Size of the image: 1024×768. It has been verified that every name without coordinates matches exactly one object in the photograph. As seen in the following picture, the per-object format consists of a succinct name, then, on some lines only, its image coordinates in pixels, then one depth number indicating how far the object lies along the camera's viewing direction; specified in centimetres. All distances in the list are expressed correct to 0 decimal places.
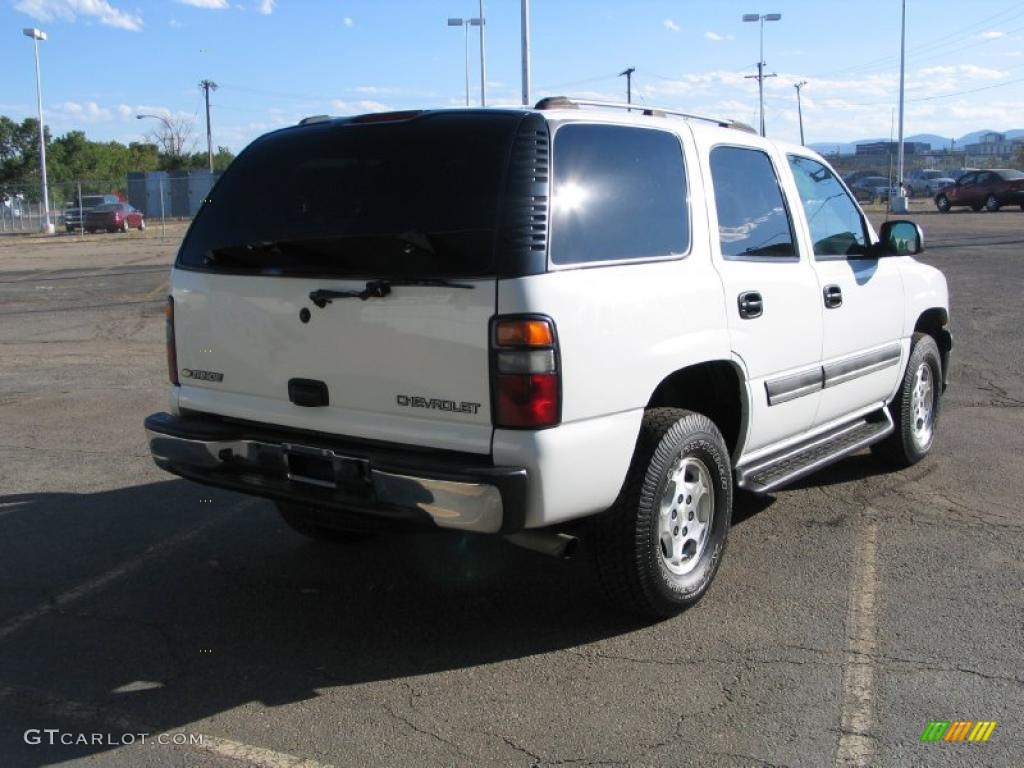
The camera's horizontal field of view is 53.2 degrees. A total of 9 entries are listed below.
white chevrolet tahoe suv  360
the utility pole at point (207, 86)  7662
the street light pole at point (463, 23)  4224
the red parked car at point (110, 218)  4228
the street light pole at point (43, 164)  4446
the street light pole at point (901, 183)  4159
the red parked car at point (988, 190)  3875
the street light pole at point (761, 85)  6632
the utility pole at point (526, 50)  2461
